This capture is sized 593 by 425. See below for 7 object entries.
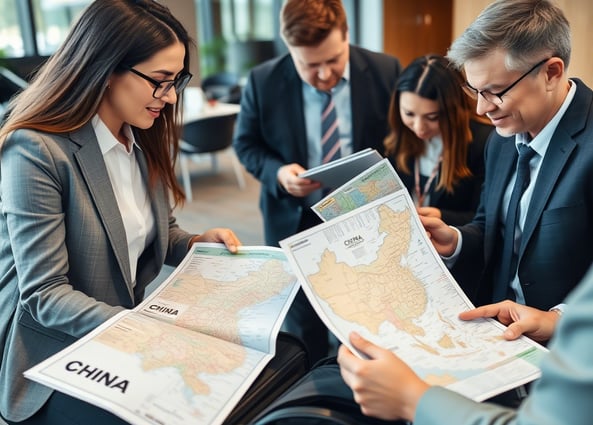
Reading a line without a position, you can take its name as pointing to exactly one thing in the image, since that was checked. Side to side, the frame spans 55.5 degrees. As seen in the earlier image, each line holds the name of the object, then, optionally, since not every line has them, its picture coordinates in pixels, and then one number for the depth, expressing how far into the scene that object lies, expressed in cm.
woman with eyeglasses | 131
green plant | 781
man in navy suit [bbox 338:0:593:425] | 132
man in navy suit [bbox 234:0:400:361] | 236
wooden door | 631
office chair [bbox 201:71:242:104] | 705
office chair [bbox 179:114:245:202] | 534
